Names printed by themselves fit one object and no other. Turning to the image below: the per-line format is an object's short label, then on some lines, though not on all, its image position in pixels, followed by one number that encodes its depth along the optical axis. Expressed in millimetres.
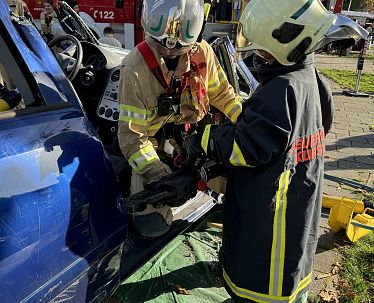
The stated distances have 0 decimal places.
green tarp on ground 2520
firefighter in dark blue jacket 1576
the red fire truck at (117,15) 10297
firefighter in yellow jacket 2094
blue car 1257
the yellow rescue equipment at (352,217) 3115
